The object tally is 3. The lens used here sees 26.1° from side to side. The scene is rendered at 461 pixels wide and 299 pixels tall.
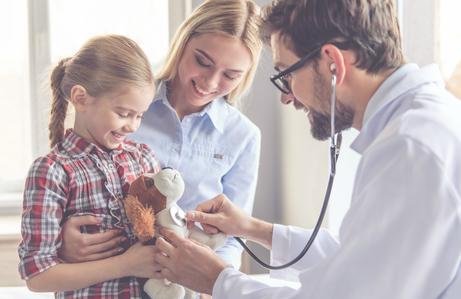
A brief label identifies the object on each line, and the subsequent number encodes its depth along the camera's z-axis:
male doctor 1.40
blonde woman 1.96
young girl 1.70
